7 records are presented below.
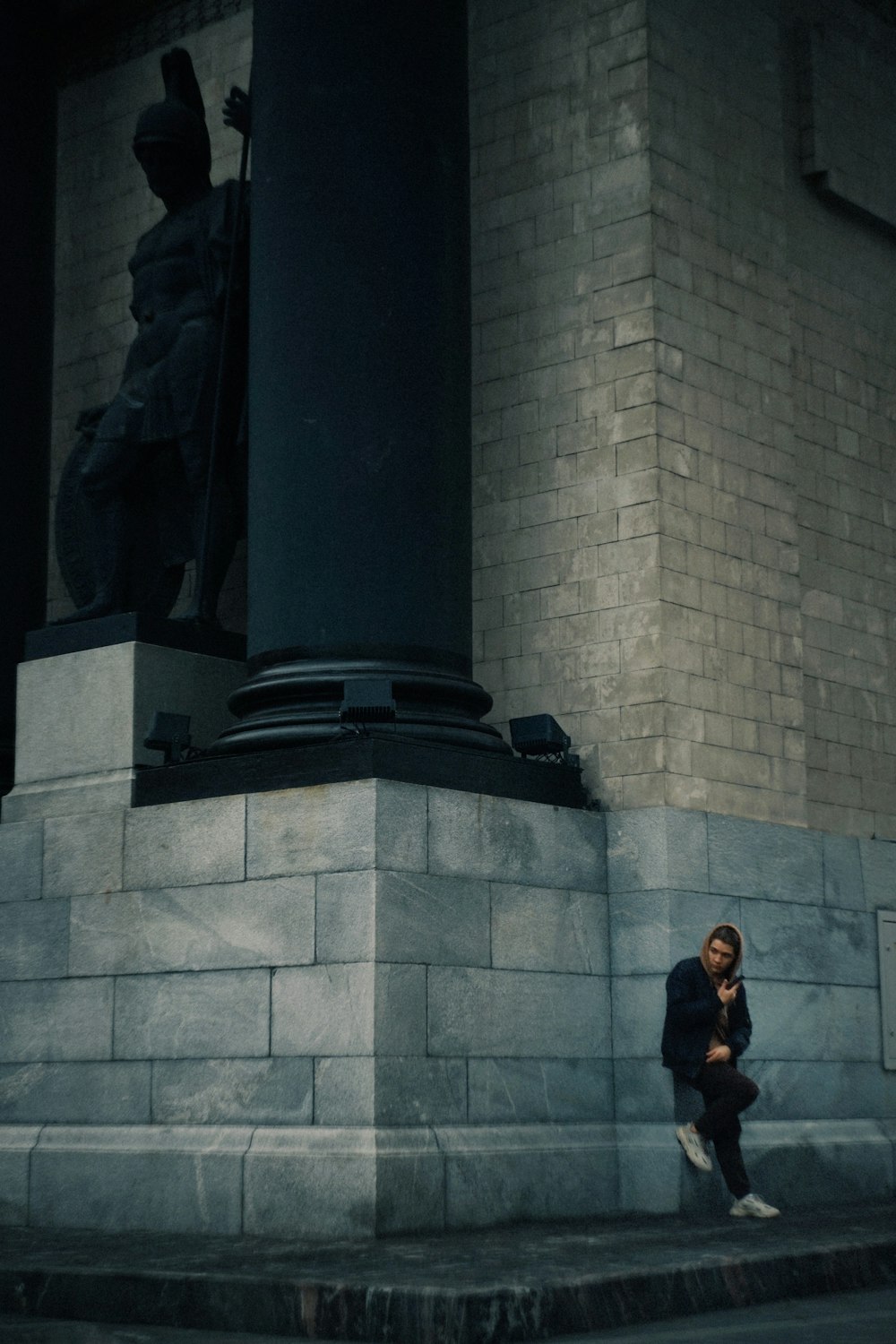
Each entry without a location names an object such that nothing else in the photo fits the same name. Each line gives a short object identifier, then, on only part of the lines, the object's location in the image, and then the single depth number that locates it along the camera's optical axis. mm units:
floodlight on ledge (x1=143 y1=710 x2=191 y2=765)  12617
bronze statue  14320
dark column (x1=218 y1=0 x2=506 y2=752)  12227
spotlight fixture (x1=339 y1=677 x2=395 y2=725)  11789
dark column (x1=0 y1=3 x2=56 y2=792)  16078
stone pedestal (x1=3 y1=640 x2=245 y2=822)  13016
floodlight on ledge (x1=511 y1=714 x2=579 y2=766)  12898
